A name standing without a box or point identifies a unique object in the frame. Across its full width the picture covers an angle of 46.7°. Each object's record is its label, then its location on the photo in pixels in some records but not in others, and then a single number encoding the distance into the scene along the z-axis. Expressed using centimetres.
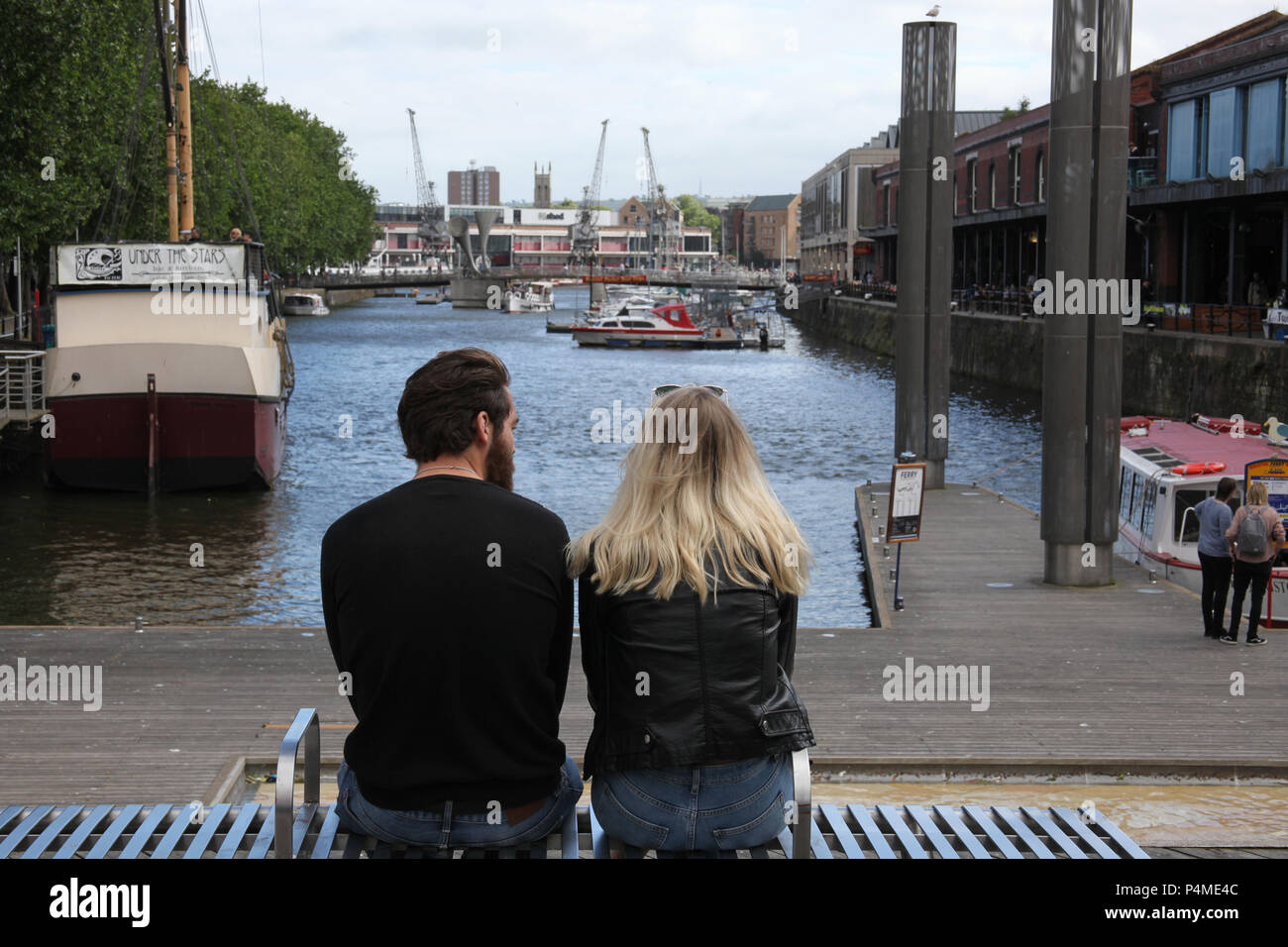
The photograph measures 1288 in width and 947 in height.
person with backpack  1247
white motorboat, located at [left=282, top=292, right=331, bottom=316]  11831
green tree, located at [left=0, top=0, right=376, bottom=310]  3288
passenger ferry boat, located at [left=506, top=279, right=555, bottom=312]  13762
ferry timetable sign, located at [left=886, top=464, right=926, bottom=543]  1549
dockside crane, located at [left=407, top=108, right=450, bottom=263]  18712
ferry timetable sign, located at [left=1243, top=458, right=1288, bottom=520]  1360
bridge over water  13000
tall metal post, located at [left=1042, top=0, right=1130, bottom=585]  1450
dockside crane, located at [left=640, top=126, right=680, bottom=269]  16725
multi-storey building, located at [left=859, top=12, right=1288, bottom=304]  3975
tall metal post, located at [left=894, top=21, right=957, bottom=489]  2258
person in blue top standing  1258
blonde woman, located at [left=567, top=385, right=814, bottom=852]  425
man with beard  420
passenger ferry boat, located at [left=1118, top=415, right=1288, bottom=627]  1653
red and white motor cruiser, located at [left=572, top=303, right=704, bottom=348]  8588
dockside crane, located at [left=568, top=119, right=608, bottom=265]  18521
